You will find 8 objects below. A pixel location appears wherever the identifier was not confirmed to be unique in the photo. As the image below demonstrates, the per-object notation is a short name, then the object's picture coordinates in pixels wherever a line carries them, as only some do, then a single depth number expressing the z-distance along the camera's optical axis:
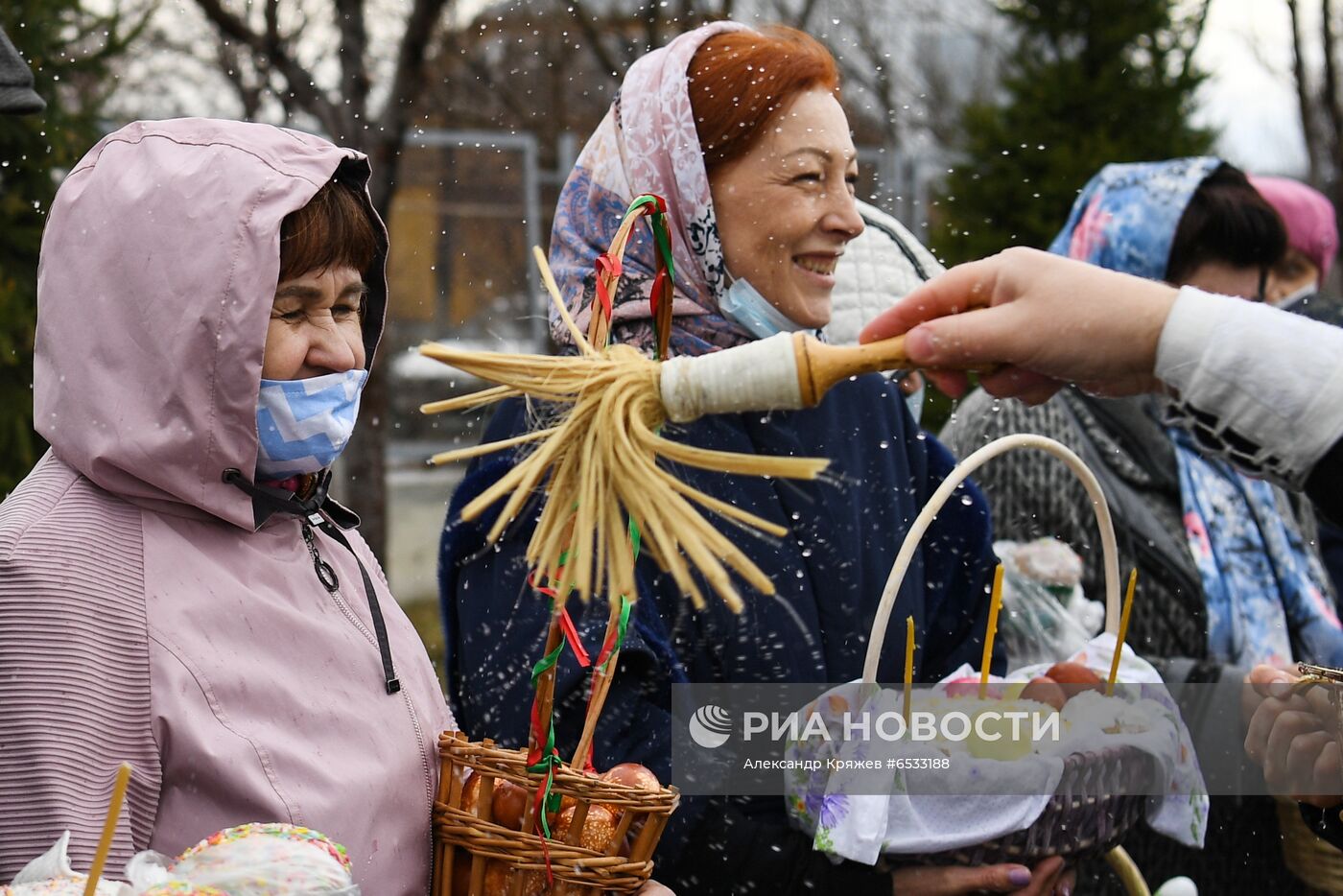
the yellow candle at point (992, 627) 2.06
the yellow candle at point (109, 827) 1.25
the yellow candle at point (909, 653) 2.00
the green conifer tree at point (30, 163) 3.95
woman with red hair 2.23
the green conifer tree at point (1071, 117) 6.87
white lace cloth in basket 2.00
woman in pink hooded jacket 1.64
